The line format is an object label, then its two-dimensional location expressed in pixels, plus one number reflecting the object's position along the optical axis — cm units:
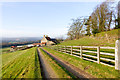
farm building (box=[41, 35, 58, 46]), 6131
